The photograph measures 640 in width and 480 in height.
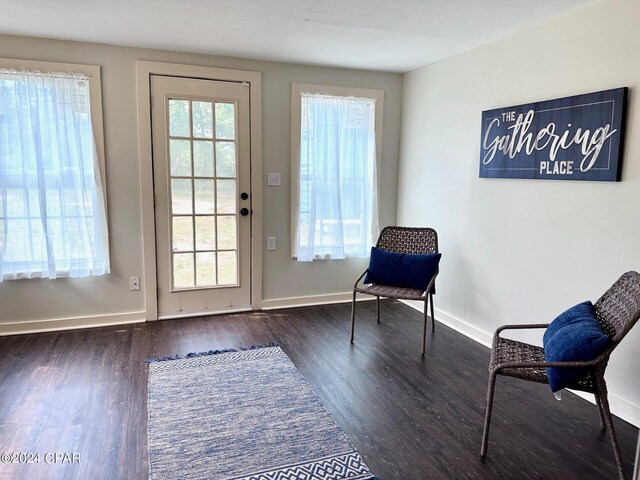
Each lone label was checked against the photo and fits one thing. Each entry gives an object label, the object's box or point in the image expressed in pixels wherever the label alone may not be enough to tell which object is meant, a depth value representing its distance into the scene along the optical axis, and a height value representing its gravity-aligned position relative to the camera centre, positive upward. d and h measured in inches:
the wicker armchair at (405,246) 131.1 -20.4
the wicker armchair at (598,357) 71.9 -31.0
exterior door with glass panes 146.5 -4.0
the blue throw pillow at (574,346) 72.2 -26.4
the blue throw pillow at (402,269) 135.0 -26.1
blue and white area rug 75.4 -48.0
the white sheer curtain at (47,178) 128.8 -0.1
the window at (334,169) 161.5 +4.9
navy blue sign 95.2 +11.6
